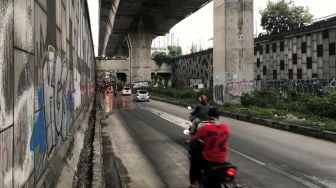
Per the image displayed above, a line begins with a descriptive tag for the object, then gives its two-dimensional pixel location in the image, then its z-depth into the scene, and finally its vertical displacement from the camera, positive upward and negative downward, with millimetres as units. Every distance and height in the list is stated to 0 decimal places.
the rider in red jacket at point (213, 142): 5809 -747
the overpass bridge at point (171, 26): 30500 +5575
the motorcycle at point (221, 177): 5242 -1092
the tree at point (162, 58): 99256 +5873
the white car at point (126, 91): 66688 -882
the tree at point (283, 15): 79125 +12329
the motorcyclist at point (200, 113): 11838 -759
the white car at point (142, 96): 48366 -1181
